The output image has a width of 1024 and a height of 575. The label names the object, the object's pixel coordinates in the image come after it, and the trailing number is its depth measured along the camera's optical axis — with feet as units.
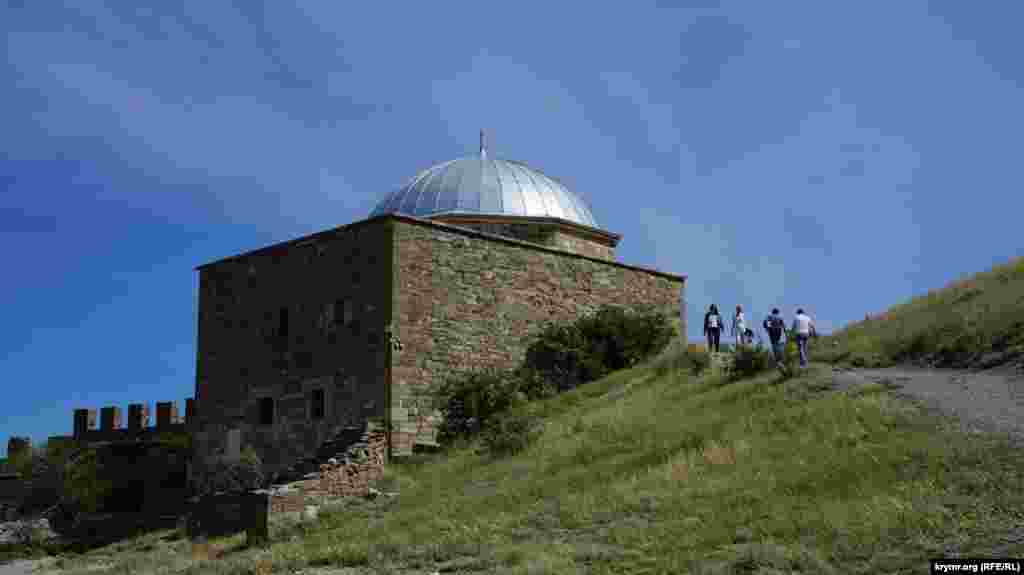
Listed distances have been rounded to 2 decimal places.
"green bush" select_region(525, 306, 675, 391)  85.92
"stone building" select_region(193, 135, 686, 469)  78.59
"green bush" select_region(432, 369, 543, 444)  77.92
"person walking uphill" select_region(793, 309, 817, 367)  68.80
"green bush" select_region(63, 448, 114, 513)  89.66
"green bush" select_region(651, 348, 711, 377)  77.36
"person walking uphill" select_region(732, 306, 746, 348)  82.78
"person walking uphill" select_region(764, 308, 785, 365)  71.46
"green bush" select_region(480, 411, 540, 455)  68.85
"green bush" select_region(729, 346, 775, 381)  71.31
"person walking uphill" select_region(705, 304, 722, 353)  86.02
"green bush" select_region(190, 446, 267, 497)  82.69
